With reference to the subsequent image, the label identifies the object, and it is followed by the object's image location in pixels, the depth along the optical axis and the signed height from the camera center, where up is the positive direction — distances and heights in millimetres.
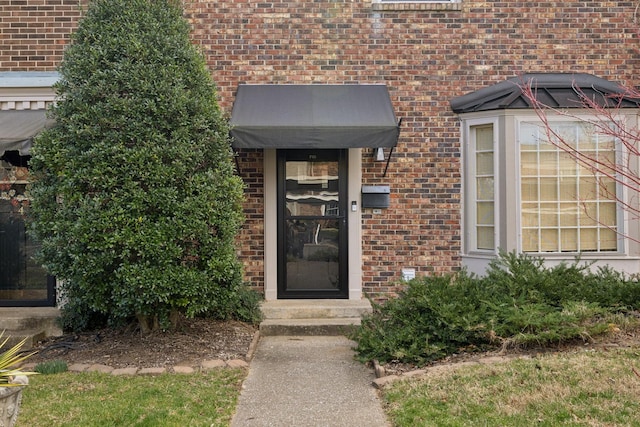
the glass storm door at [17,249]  7379 -388
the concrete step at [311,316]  7012 -1299
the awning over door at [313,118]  6977 +1306
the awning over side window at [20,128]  6473 +1132
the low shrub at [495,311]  5289 -946
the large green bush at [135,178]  5562 +428
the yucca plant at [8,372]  3728 -1039
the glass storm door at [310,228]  7938 -142
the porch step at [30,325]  6895 -1307
